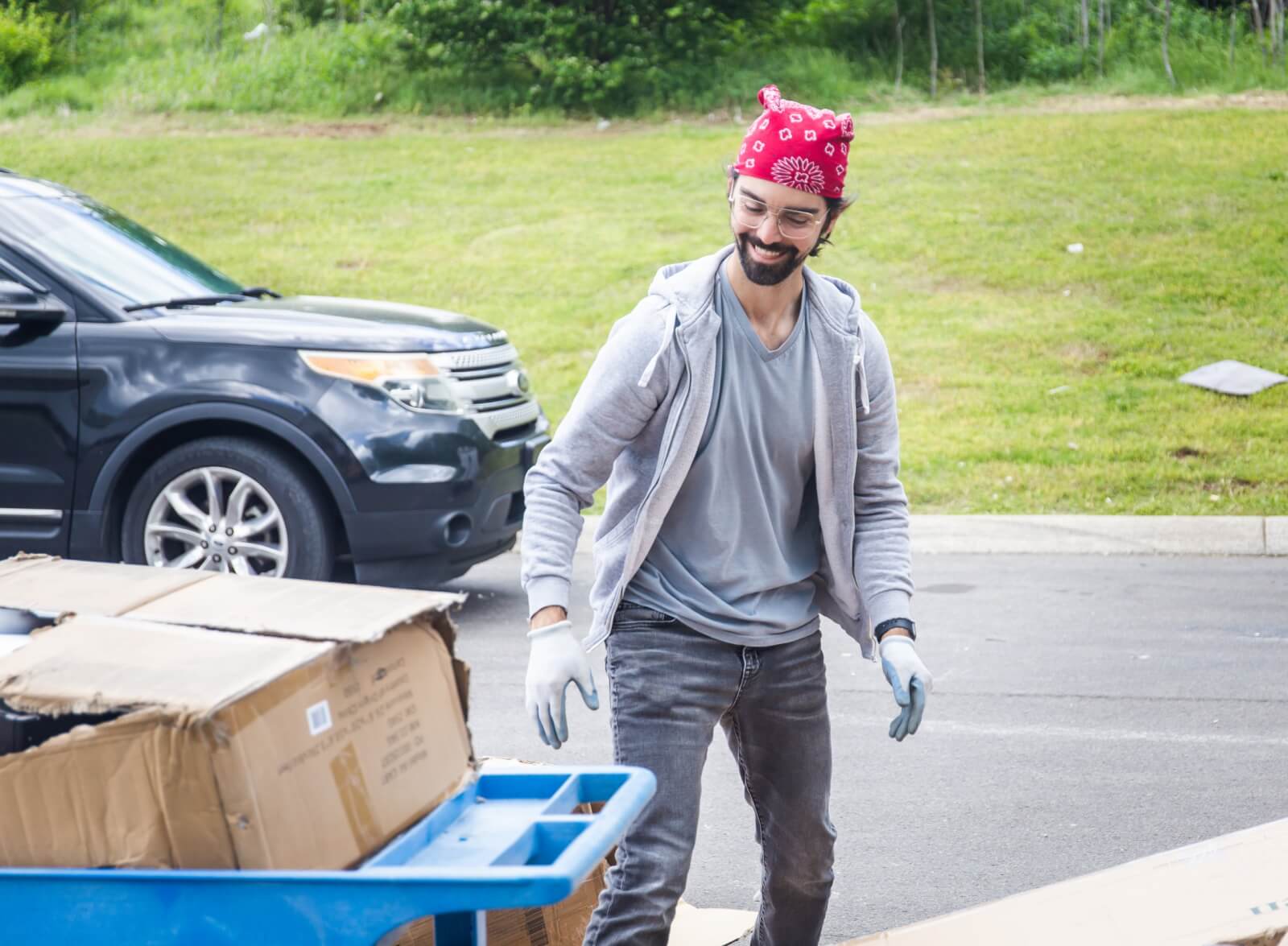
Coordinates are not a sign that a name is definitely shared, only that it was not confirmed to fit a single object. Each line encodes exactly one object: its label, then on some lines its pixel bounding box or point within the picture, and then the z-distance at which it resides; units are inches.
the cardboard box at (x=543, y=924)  117.2
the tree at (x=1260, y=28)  816.3
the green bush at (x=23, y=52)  935.0
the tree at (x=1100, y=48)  850.1
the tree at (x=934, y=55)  847.1
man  111.0
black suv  249.8
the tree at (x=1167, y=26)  800.9
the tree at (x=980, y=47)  876.6
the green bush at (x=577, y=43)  837.2
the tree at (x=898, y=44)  854.5
